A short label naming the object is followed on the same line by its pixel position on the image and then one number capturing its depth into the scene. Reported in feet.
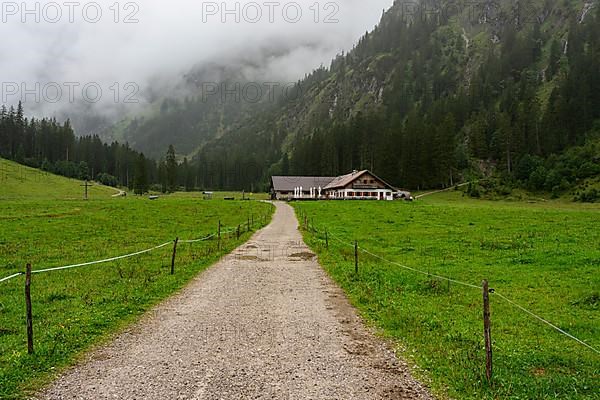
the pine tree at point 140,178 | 431.84
